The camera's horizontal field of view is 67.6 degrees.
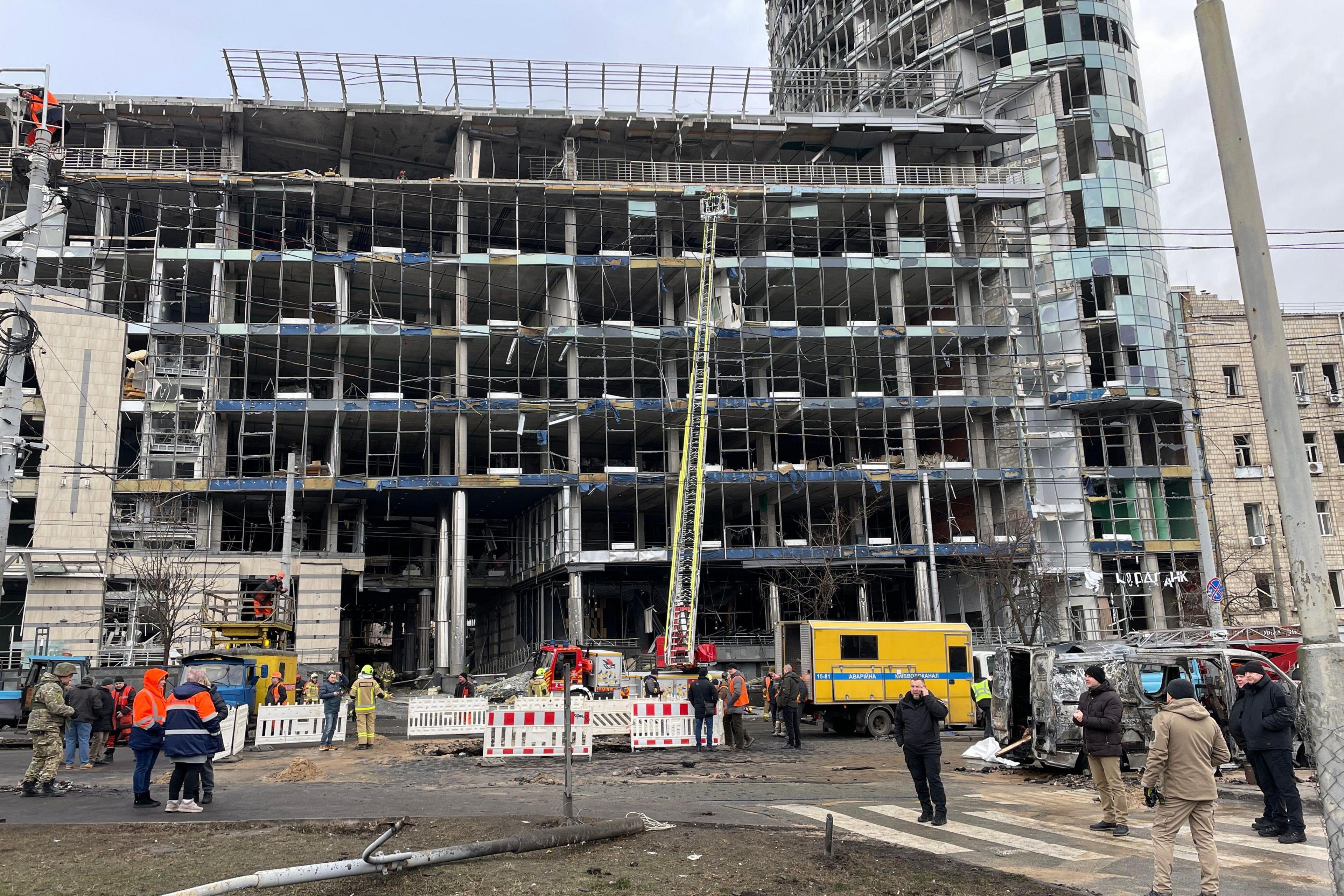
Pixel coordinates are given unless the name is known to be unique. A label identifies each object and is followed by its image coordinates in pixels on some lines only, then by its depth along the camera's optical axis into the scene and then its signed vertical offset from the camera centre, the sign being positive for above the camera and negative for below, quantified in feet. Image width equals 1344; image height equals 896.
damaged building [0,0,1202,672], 141.90 +45.96
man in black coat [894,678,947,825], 35.76 -3.60
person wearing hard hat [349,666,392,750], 70.85 -2.83
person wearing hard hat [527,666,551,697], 89.92 -2.44
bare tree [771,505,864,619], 139.44 +9.86
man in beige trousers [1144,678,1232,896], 24.27 -3.60
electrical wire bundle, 49.49 +16.62
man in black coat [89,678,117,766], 60.23 -3.35
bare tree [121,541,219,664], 117.08 +10.29
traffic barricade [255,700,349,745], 72.43 -4.11
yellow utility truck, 80.64 -1.86
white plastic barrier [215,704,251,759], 62.64 -3.90
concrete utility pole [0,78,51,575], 49.01 +17.55
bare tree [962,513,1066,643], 136.87 +8.08
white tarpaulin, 53.52 -5.85
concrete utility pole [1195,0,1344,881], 16.01 +3.30
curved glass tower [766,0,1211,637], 157.48 +52.07
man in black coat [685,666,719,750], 66.13 -3.29
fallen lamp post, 19.67 -4.51
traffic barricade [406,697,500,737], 79.41 -4.38
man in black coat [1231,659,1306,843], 32.68 -4.08
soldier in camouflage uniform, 42.65 -2.36
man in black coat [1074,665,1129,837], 34.30 -3.74
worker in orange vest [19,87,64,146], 53.93 +30.39
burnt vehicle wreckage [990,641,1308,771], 48.96 -2.73
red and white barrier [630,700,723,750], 68.23 -4.84
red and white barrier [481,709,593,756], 62.34 -4.63
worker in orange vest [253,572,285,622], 111.04 +8.99
